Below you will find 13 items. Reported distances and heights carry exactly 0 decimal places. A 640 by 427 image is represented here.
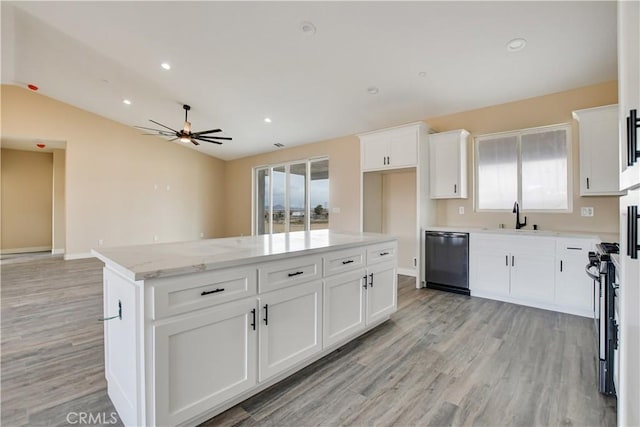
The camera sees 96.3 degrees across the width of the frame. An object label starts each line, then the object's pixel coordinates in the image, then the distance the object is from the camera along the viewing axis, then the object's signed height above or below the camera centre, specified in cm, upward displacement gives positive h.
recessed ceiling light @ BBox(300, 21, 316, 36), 292 +193
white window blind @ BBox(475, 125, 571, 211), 381 +62
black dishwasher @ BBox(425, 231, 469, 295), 401 -69
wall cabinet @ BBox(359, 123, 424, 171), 445 +109
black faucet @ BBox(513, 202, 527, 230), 398 -6
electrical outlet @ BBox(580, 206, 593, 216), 359 +2
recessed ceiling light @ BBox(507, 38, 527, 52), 285 +171
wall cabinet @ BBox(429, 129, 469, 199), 430 +76
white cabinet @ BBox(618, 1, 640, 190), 102 +52
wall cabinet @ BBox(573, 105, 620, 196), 319 +71
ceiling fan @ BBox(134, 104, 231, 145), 519 +145
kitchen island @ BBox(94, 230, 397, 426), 134 -59
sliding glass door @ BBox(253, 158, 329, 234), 654 +45
